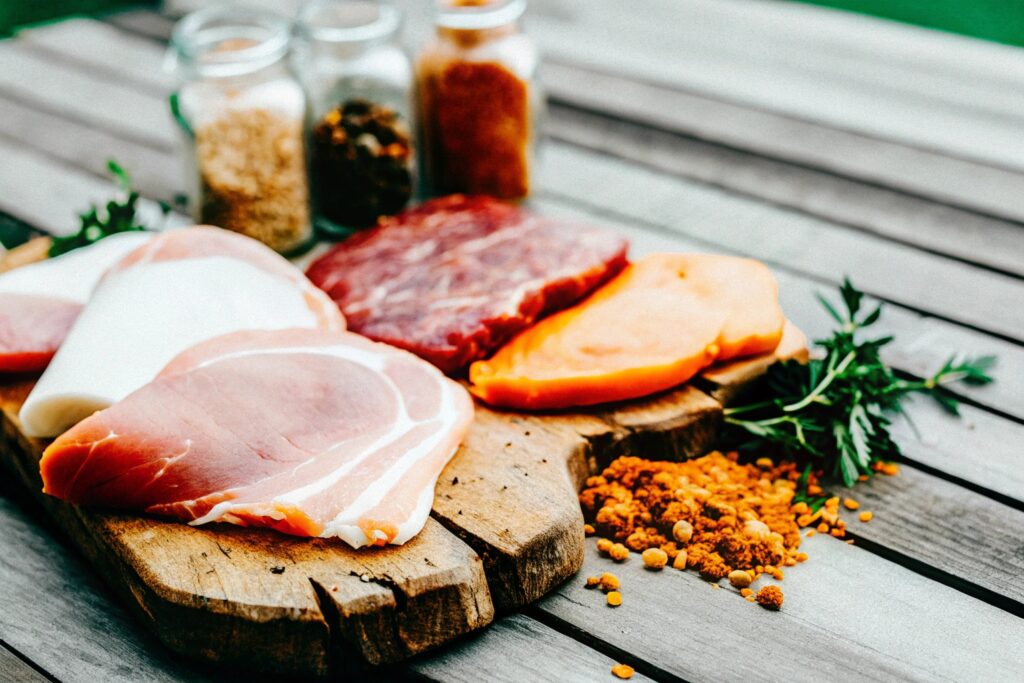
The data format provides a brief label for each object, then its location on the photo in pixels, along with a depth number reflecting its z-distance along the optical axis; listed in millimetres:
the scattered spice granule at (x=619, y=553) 906
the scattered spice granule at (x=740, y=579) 895
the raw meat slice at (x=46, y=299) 953
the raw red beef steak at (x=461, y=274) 963
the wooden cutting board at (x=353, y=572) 857
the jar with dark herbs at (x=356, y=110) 1047
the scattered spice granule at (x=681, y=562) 902
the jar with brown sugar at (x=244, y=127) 1025
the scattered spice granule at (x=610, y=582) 896
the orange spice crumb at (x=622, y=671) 866
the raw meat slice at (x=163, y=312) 916
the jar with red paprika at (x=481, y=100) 1048
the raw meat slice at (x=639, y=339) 940
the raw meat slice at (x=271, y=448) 877
